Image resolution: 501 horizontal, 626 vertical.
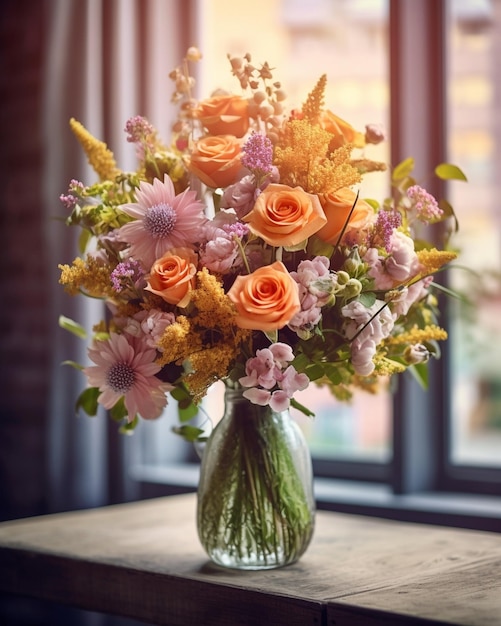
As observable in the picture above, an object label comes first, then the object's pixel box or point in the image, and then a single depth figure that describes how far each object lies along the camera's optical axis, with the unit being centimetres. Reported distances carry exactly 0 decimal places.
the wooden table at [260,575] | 119
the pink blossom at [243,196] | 128
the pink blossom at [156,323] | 125
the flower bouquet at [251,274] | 121
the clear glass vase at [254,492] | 137
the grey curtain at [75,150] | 238
